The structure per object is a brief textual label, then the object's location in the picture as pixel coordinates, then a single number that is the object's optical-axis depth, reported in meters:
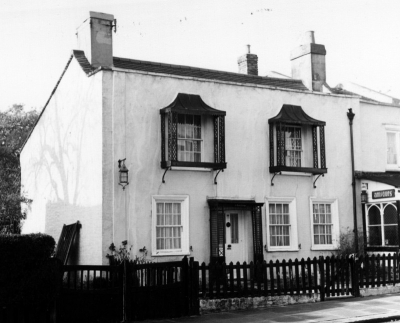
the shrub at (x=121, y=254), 16.36
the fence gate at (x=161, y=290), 12.33
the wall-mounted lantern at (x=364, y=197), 20.56
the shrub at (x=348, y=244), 19.73
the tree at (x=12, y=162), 24.38
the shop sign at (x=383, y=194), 19.39
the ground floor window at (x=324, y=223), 19.89
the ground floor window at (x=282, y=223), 19.19
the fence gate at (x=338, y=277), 15.09
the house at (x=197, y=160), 17.16
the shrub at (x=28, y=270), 10.82
